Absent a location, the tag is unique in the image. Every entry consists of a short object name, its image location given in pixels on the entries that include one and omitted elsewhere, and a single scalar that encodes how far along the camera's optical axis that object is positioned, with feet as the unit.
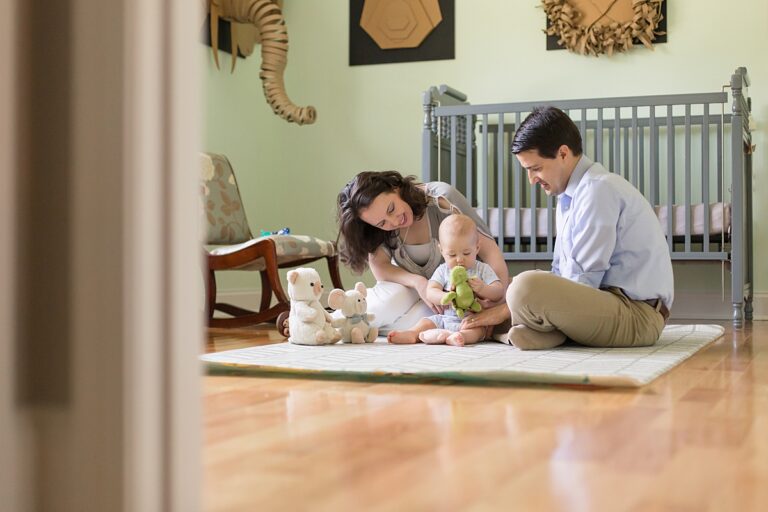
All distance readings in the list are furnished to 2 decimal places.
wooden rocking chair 13.00
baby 9.02
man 8.23
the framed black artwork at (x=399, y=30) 17.42
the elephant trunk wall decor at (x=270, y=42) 15.64
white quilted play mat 6.28
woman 9.64
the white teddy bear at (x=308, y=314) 9.26
